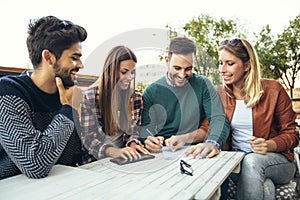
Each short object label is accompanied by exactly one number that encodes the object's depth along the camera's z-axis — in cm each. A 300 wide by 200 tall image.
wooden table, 63
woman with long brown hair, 114
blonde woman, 126
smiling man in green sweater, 138
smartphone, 95
